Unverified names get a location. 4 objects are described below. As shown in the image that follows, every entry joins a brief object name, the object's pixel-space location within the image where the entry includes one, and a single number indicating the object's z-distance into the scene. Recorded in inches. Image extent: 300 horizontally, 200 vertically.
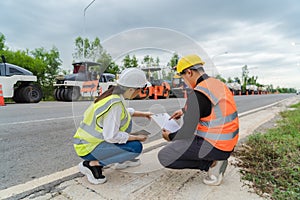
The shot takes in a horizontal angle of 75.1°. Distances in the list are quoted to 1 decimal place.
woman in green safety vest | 64.9
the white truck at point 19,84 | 358.3
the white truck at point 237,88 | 1395.2
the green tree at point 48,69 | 690.8
